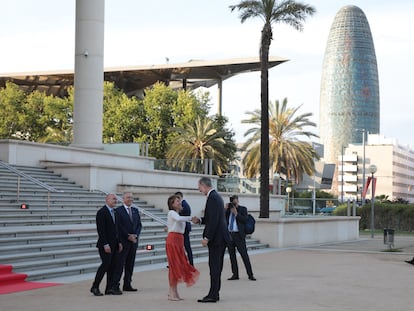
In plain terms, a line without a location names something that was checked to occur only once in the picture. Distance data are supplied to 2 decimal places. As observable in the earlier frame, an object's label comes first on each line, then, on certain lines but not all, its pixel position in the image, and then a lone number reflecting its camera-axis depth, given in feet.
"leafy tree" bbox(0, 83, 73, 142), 236.02
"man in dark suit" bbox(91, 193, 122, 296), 41.75
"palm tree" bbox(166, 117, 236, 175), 188.85
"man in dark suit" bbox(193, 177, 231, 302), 39.55
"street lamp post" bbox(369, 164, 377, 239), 123.83
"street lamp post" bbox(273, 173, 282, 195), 140.05
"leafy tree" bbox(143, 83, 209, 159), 219.61
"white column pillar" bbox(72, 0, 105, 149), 106.83
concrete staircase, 53.06
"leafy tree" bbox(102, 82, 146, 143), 223.92
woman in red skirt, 39.78
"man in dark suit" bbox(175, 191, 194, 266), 49.85
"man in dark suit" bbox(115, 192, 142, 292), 43.11
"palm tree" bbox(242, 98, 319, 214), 188.34
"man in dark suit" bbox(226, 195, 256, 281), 51.62
